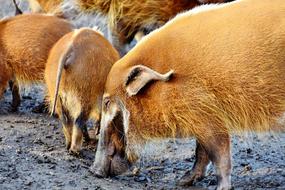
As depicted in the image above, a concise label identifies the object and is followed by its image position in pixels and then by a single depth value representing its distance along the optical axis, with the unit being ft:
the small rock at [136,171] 32.47
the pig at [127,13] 42.15
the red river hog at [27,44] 37.14
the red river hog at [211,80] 28.14
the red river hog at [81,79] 31.98
